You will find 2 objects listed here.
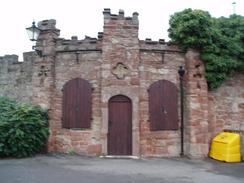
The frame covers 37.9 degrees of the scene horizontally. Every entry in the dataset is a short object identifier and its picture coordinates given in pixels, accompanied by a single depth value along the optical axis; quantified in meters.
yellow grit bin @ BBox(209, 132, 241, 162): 12.28
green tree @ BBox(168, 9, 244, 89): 12.99
